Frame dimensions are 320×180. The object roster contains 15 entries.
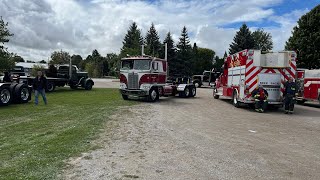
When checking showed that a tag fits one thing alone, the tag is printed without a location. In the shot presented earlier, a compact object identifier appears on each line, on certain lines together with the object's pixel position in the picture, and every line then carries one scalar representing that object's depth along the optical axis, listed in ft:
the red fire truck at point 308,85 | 47.25
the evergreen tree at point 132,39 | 156.94
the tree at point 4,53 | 64.75
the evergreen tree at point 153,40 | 169.98
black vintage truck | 68.25
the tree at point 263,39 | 189.87
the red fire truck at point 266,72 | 37.90
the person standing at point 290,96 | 36.67
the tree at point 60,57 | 170.08
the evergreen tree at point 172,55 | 155.78
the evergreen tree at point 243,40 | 137.66
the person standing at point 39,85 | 39.56
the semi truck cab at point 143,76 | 44.14
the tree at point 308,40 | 85.40
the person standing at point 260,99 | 36.92
